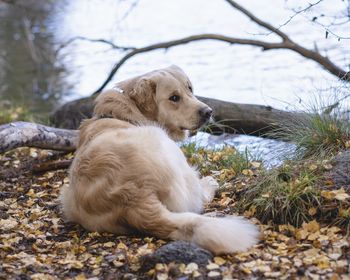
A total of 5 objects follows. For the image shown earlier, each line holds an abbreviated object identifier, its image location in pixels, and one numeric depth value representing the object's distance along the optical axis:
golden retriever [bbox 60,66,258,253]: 4.27
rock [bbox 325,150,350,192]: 4.77
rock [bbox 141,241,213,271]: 3.98
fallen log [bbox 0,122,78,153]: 6.55
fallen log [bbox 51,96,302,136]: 7.68
